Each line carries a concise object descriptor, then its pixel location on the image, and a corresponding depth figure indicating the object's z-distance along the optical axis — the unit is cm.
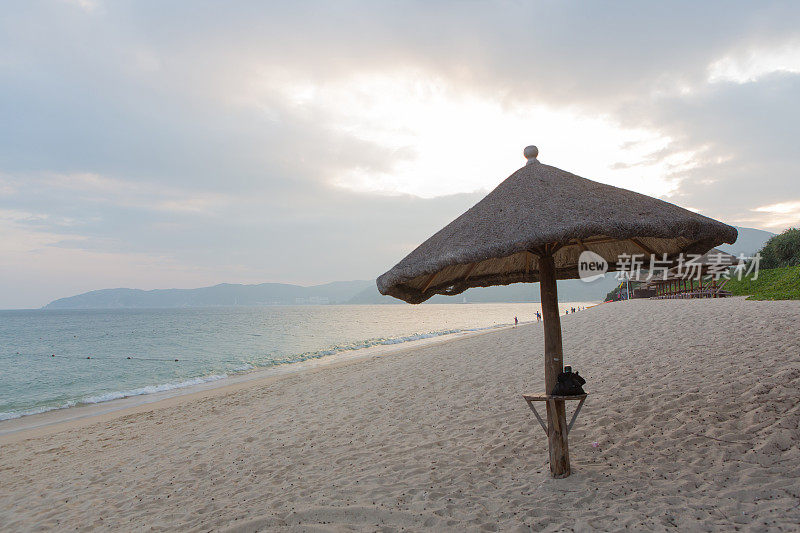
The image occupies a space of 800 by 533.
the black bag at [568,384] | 369
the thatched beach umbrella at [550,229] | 325
